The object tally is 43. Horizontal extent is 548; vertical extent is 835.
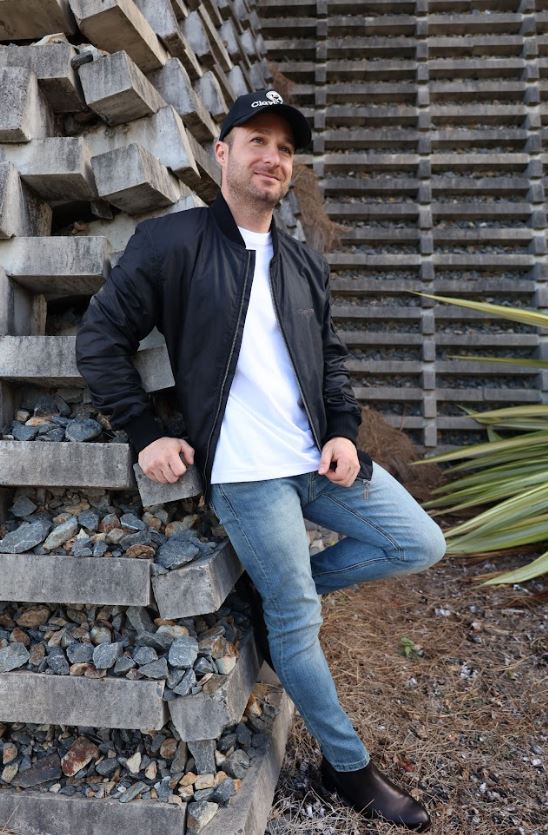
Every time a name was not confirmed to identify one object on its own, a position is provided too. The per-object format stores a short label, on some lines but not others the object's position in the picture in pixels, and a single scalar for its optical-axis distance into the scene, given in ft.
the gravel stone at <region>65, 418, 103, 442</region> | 6.15
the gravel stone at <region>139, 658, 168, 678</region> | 5.68
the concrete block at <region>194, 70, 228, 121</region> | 8.82
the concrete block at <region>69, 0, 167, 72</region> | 6.39
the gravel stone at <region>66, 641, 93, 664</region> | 5.78
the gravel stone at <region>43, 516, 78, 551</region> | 5.92
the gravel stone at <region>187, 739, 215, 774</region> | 5.73
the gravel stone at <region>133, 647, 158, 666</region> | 5.74
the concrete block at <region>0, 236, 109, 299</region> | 6.23
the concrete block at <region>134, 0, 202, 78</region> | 7.48
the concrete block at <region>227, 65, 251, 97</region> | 11.01
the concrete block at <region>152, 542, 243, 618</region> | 5.63
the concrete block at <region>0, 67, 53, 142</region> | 6.15
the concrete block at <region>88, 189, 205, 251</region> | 6.81
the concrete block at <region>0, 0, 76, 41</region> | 6.35
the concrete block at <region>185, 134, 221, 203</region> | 7.52
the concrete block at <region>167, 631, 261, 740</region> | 5.57
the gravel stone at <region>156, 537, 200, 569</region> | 5.78
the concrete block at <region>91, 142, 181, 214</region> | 6.14
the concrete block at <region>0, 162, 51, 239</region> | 6.15
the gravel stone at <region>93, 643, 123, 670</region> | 5.69
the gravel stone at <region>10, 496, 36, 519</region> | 6.22
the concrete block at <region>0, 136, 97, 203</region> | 6.25
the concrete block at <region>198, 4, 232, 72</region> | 9.32
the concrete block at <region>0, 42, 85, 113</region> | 6.32
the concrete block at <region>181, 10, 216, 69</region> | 9.01
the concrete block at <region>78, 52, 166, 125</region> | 6.29
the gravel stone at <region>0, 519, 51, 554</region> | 5.89
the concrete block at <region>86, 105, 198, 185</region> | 6.82
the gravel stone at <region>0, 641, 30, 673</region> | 5.77
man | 5.71
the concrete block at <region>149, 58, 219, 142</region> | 7.41
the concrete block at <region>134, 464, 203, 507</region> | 5.89
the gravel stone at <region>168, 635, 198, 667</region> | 5.70
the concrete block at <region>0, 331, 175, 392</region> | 6.08
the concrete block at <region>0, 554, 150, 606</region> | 5.68
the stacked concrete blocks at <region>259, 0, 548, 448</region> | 14.61
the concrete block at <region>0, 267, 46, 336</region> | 6.29
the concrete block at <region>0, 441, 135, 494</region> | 5.91
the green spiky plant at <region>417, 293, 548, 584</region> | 10.69
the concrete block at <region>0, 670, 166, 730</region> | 5.59
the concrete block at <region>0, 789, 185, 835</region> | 5.46
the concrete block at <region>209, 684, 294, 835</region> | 5.38
